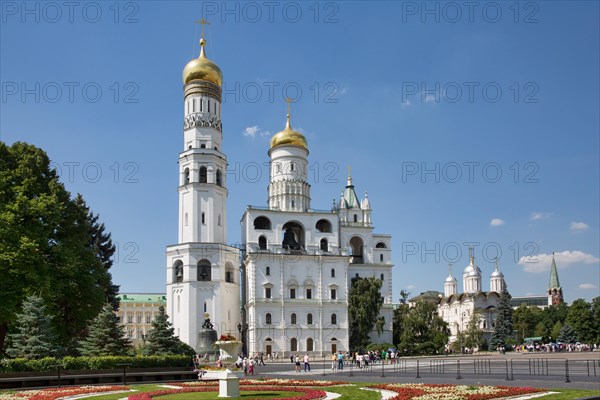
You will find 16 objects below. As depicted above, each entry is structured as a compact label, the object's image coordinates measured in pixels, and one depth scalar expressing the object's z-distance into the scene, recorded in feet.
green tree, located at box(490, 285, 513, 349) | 283.18
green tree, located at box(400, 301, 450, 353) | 231.71
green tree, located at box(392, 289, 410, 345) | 240.73
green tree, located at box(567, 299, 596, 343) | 274.57
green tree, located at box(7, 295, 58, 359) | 94.07
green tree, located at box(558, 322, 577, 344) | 290.15
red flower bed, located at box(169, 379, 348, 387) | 81.30
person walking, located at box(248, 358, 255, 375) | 124.42
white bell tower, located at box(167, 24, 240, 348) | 206.49
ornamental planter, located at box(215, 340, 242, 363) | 69.05
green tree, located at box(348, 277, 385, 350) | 223.92
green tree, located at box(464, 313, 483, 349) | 262.26
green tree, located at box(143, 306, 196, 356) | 112.47
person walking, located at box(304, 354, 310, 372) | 129.49
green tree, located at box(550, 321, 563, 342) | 326.44
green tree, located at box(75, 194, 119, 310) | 187.24
